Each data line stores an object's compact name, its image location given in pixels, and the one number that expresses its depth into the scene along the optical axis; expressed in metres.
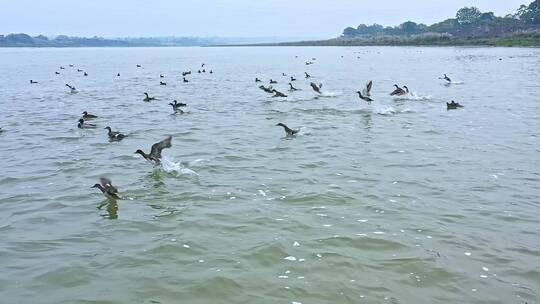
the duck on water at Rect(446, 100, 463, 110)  26.14
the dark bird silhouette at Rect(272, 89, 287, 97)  30.95
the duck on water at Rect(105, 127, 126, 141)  19.99
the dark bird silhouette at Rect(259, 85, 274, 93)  32.16
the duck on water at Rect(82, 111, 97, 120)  24.84
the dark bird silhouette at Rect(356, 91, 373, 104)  27.38
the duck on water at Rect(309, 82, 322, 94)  31.27
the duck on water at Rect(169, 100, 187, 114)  26.80
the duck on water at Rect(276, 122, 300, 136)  20.36
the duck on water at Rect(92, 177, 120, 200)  12.29
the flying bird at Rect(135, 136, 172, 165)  15.39
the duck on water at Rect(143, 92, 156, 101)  32.13
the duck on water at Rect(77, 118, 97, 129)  22.68
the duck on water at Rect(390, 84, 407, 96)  30.35
